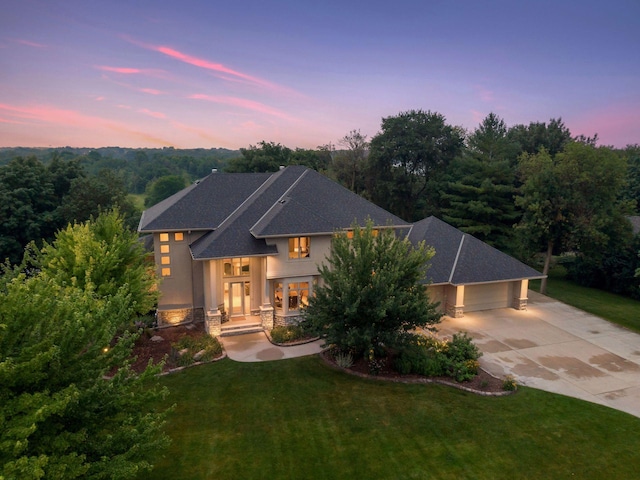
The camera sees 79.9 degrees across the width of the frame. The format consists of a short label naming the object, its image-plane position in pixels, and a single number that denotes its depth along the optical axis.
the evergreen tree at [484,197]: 34.38
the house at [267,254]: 19.25
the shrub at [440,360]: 15.12
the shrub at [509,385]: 14.18
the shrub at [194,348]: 16.19
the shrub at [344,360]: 15.93
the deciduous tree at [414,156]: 40.72
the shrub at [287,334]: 18.36
